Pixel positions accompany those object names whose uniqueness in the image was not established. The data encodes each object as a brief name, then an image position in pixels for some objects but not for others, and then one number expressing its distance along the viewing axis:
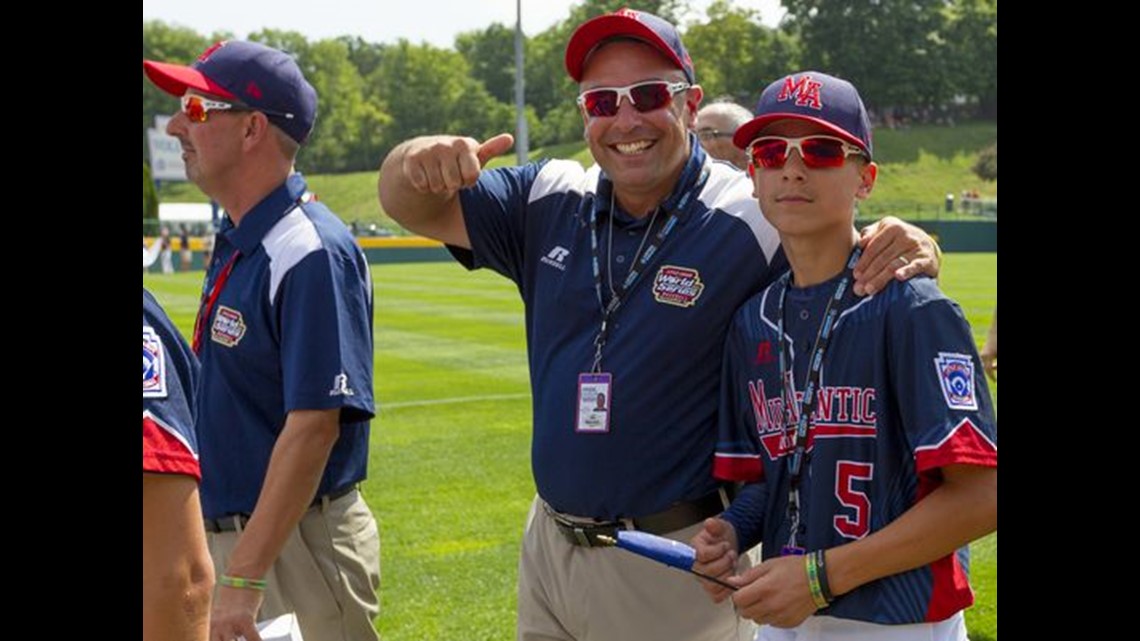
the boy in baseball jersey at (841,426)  2.92
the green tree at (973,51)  90.19
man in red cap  3.72
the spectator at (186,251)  47.66
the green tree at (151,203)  53.06
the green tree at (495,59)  117.25
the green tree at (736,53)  91.94
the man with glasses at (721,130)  6.91
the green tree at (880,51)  89.50
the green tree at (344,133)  100.50
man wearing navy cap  3.82
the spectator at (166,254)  45.31
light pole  50.71
